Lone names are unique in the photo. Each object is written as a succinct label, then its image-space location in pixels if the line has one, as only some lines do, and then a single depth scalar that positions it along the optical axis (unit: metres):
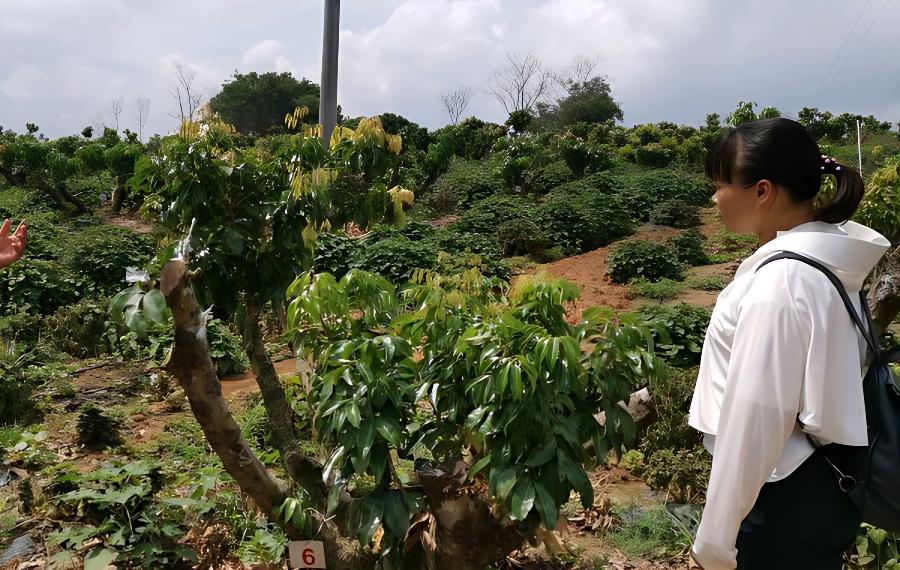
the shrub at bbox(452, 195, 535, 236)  13.43
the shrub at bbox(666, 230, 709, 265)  11.42
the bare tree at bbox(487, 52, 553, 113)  33.12
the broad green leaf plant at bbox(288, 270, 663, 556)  2.07
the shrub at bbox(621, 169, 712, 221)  15.64
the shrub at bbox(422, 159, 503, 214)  17.16
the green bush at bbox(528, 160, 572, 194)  18.09
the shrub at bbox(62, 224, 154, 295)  9.55
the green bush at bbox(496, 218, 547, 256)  12.38
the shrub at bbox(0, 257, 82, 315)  8.44
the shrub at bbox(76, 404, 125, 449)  4.88
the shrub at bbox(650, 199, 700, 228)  14.63
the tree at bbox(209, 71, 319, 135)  31.19
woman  1.39
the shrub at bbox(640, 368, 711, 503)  3.98
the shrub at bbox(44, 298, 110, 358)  7.50
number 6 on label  2.58
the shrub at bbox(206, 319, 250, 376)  6.90
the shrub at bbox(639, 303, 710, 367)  5.63
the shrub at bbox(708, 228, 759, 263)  11.64
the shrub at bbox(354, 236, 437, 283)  10.59
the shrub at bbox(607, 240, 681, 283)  10.38
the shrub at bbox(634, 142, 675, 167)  21.48
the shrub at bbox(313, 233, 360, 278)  10.86
